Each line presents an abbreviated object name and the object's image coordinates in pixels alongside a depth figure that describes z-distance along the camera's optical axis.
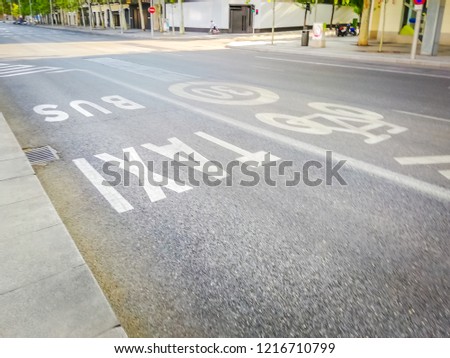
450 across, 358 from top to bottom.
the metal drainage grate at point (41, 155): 5.00
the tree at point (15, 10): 147.00
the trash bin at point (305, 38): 25.13
